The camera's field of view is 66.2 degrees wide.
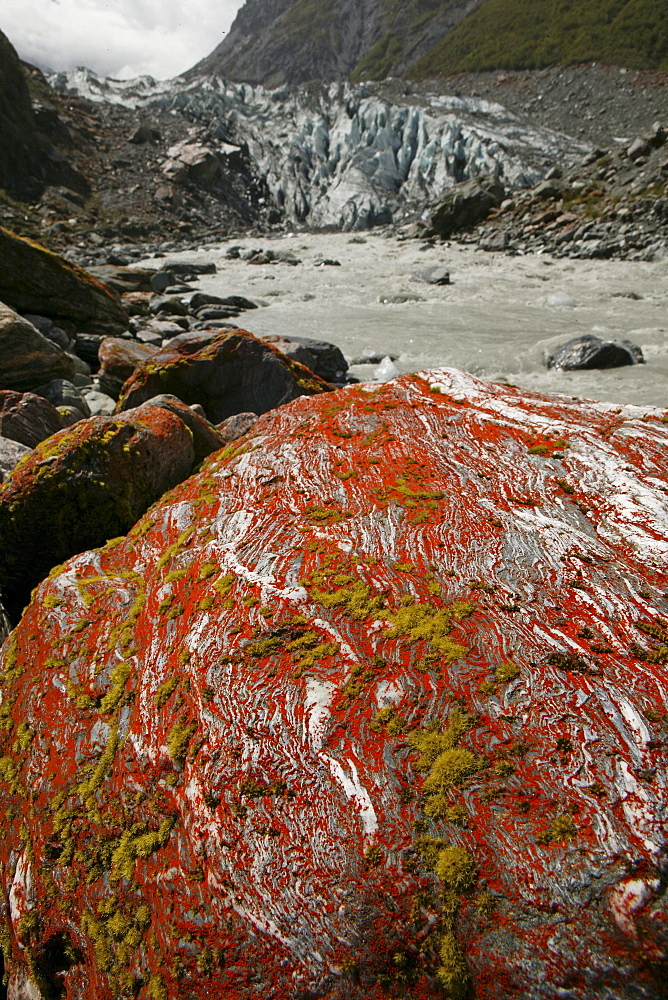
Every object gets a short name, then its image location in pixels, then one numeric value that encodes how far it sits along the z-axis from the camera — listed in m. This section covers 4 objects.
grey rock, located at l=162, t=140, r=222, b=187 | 53.00
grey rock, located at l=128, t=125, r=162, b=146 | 56.72
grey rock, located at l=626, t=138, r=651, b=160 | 27.17
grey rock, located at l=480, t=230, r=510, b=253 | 26.86
